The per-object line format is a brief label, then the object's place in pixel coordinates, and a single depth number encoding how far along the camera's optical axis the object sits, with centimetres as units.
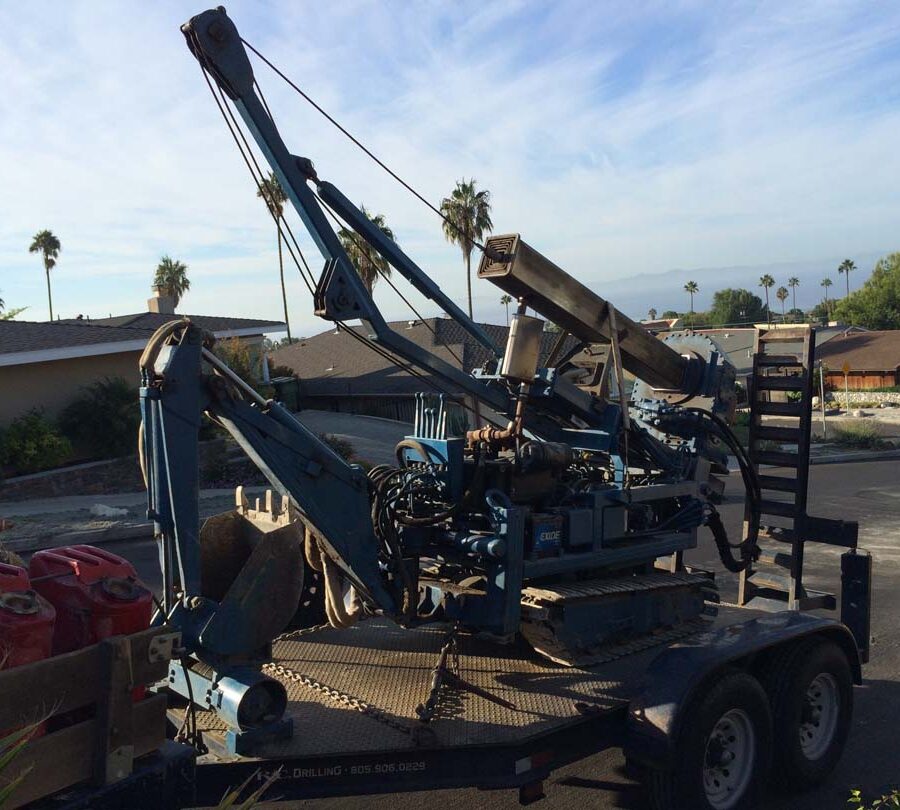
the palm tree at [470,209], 3741
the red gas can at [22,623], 307
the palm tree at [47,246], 6088
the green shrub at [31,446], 1873
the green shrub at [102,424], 2031
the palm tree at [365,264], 2986
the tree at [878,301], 7544
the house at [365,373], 3194
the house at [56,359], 2008
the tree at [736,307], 11094
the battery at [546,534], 519
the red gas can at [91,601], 349
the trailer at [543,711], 413
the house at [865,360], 5166
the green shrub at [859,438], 2766
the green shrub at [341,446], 2058
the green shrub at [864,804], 509
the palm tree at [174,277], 5775
